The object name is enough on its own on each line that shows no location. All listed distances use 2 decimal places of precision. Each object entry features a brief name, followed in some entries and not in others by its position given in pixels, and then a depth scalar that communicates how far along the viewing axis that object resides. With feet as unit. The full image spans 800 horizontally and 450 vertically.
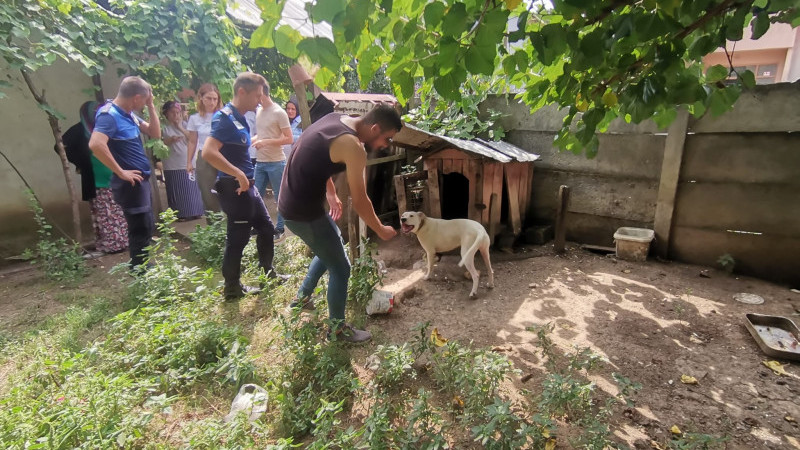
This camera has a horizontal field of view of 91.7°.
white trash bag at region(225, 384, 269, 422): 7.39
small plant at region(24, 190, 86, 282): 14.64
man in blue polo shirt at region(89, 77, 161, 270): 11.79
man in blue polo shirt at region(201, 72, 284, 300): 11.09
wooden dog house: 15.49
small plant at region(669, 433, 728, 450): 5.95
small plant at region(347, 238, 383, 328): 11.39
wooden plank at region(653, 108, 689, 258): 14.76
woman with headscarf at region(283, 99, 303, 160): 22.24
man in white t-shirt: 14.73
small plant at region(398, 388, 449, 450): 6.37
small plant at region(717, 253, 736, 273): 14.69
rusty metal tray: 9.63
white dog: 13.66
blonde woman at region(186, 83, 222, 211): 17.65
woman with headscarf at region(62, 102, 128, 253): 16.34
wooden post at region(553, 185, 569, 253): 16.38
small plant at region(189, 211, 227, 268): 15.57
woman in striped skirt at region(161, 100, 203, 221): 19.45
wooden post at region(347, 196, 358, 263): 13.96
